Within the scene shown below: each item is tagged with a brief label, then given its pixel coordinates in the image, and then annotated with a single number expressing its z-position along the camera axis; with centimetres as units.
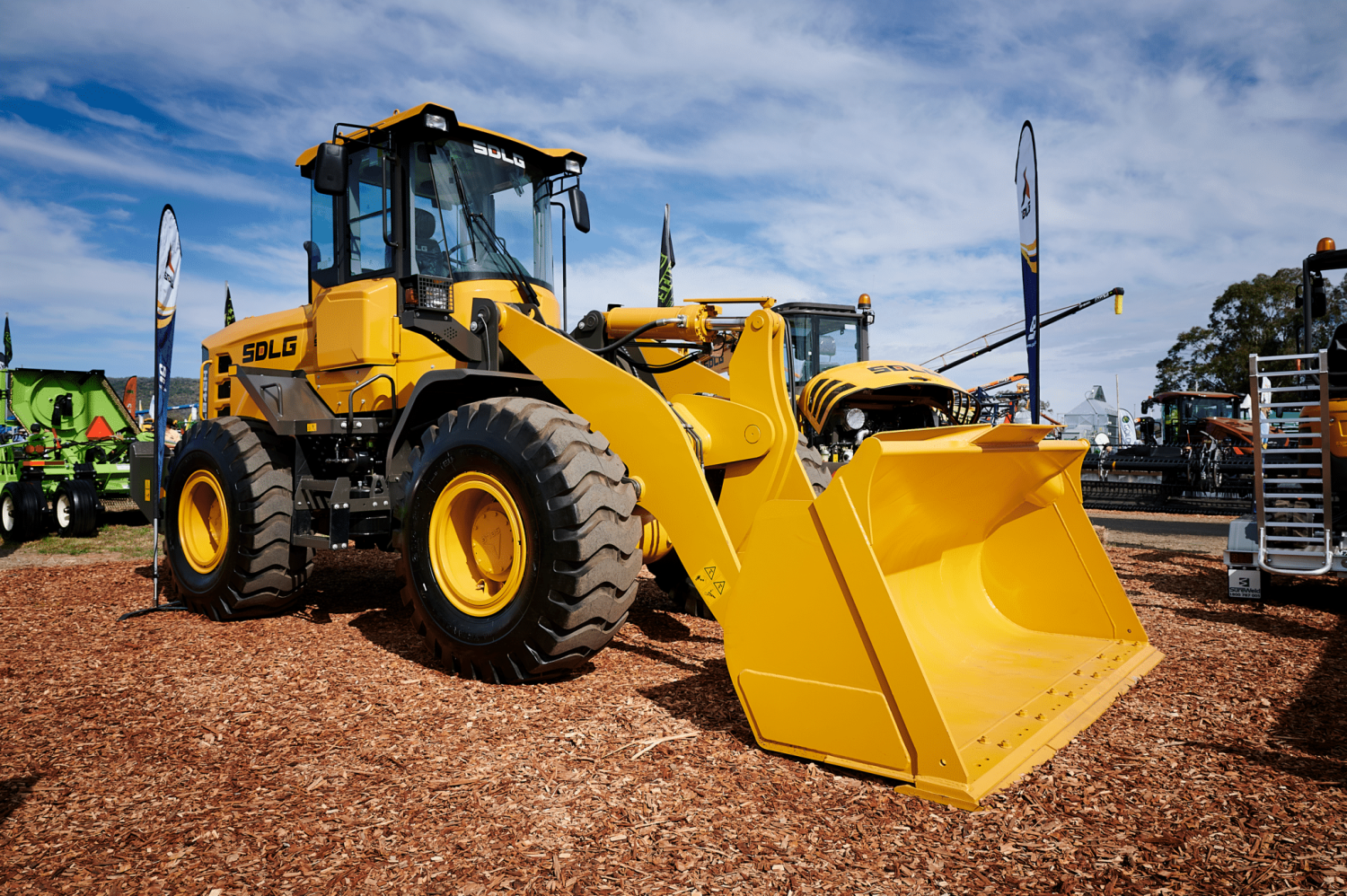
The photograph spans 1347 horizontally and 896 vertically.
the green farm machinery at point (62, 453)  1172
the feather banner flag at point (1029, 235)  796
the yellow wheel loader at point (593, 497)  296
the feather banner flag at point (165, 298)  653
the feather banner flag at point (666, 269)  1373
